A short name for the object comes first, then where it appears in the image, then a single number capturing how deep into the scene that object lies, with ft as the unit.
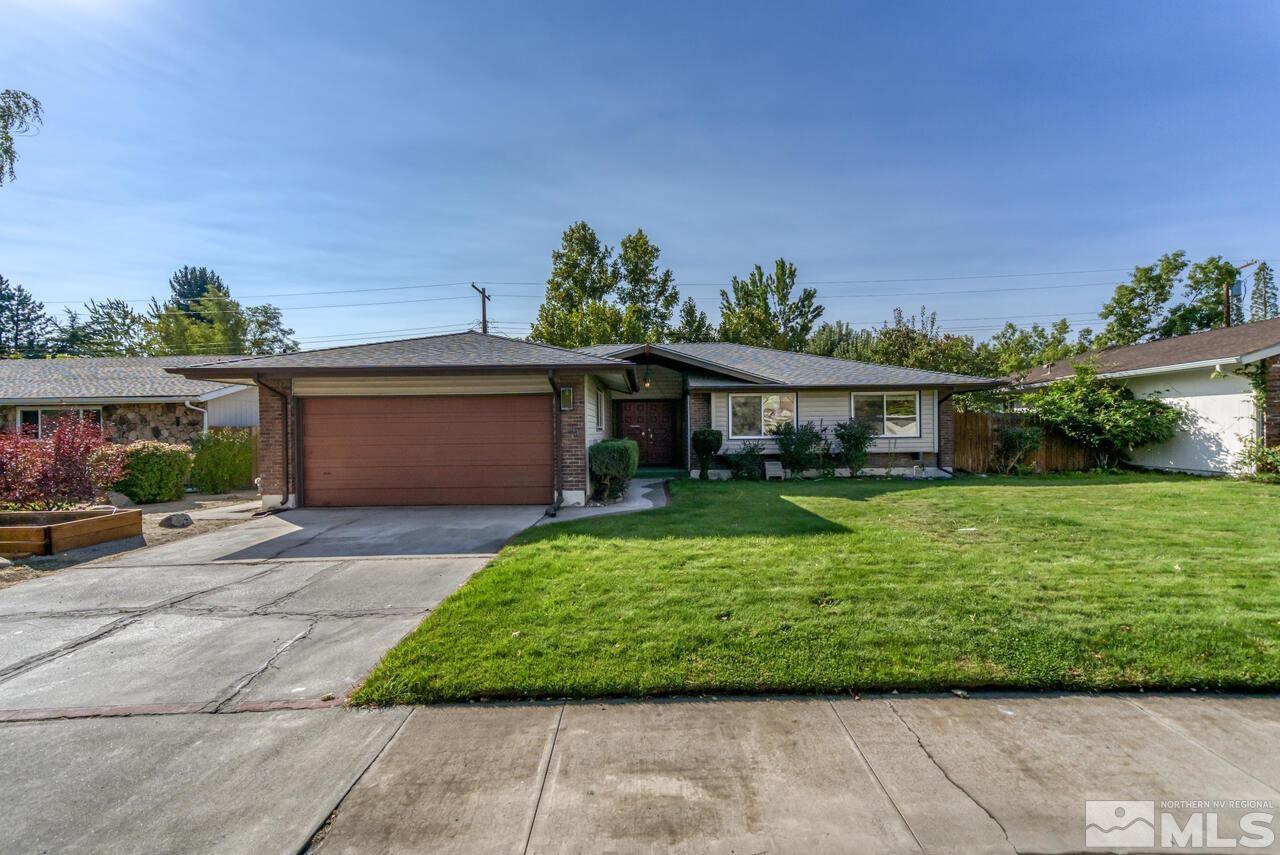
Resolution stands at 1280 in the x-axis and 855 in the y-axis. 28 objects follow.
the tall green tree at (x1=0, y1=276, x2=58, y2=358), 158.81
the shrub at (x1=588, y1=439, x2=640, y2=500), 35.06
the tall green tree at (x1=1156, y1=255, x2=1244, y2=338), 94.02
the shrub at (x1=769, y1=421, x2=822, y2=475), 48.55
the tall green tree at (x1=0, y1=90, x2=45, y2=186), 36.96
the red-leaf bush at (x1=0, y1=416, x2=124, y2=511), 28.22
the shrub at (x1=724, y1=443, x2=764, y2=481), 48.52
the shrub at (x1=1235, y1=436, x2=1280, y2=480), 40.45
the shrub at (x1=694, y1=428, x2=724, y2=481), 48.29
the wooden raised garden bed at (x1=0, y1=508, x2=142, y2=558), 23.70
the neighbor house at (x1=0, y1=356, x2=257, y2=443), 53.01
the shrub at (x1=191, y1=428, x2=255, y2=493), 45.75
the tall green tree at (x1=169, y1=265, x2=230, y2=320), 174.12
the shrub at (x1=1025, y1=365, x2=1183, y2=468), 49.65
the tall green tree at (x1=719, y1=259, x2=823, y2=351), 101.65
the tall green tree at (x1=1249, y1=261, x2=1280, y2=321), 162.61
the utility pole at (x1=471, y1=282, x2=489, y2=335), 86.69
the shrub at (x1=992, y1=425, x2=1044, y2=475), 50.75
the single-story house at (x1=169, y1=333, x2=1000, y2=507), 32.76
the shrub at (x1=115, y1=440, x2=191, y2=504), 39.52
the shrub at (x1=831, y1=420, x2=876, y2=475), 48.93
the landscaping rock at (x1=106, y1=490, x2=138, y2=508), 37.65
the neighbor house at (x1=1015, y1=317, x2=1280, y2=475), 41.68
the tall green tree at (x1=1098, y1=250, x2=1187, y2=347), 95.66
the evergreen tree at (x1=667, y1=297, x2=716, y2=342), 107.34
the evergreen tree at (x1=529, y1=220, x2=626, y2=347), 101.96
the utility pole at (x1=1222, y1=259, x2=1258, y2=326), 74.33
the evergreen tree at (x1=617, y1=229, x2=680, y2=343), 104.58
